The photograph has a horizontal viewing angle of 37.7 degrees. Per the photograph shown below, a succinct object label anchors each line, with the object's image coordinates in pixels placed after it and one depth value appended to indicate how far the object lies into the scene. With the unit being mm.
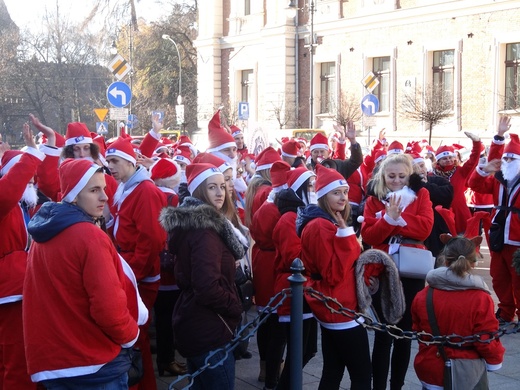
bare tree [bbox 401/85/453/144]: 29203
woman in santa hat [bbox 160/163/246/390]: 4652
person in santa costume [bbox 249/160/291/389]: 6176
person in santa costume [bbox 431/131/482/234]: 9203
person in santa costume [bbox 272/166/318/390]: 5688
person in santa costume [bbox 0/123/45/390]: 5074
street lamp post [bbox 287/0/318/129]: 31938
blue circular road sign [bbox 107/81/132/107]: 17553
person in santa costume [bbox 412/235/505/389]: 4848
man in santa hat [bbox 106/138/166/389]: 5859
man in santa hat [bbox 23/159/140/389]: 3863
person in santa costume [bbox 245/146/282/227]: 7111
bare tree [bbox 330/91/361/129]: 34281
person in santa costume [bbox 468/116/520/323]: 8016
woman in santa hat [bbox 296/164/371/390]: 5059
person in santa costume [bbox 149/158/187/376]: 6547
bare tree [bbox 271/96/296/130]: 37844
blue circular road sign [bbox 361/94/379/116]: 20422
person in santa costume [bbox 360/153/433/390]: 5871
